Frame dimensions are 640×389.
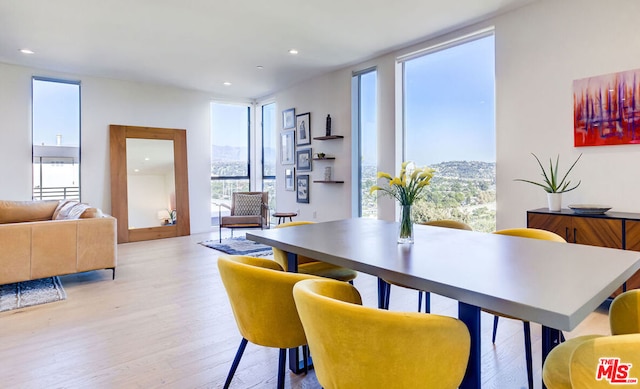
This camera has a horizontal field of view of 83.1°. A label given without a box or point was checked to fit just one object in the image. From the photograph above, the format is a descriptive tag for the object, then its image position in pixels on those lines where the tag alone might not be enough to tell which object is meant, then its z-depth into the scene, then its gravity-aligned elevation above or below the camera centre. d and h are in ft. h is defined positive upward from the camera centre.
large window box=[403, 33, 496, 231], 13.58 +2.70
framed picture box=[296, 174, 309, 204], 21.59 +0.36
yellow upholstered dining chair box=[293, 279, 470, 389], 3.17 -1.39
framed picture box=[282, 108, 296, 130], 22.60 +4.85
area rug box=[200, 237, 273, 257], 16.99 -2.66
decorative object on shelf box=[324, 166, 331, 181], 19.77 +1.14
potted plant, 10.77 +0.24
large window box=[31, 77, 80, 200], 19.03 +3.12
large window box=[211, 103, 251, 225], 24.89 +3.06
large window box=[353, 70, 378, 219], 17.76 +2.84
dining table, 3.12 -0.87
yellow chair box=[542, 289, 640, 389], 2.87 -1.54
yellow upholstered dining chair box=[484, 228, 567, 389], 5.92 -0.85
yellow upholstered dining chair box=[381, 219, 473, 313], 7.79 -0.81
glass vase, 5.70 -0.52
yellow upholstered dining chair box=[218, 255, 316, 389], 4.66 -1.45
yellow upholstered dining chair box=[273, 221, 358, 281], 7.38 -1.60
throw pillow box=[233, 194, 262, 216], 21.75 -0.63
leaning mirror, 20.86 +0.77
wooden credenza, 9.03 -0.97
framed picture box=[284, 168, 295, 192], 22.87 +0.96
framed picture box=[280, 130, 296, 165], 22.82 +3.06
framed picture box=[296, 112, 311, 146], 21.36 +3.94
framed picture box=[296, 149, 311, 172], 21.43 +2.07
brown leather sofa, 11.01 -1.63
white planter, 10.76 -0.31
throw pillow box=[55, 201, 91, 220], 13.26 -0.55
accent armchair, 21.38 -0.63
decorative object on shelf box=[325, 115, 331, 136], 19.63 +3.64
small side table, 20.01 -1.15
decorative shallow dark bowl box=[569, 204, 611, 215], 9.75 -0.48
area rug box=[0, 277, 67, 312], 10.52 -3.06
